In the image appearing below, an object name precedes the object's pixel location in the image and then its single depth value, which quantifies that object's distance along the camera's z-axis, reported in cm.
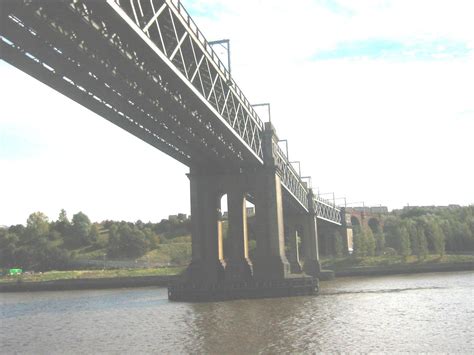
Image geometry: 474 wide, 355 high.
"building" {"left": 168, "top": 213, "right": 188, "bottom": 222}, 17274
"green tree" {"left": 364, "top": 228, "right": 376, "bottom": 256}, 11494
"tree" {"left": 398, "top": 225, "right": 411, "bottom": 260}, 10612
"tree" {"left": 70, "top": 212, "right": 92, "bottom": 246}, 15925
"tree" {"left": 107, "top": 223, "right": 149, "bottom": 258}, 13350
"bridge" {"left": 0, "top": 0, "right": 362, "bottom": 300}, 2347
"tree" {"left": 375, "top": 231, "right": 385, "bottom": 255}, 12338
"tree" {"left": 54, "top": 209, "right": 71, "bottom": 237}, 16662
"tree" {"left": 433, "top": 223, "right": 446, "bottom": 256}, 10281
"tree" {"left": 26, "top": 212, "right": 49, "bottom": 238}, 14374
